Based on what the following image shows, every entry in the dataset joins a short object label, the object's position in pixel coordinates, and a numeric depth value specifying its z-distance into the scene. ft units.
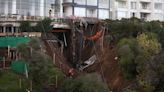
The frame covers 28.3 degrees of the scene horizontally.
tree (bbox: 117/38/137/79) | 120.06
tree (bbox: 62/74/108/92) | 98.41
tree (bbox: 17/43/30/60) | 103.09
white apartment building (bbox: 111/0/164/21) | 191.93
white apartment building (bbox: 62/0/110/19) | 166.23
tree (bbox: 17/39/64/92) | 101.20
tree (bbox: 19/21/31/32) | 137.08
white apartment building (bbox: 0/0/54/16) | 142.34
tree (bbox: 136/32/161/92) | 107.77
